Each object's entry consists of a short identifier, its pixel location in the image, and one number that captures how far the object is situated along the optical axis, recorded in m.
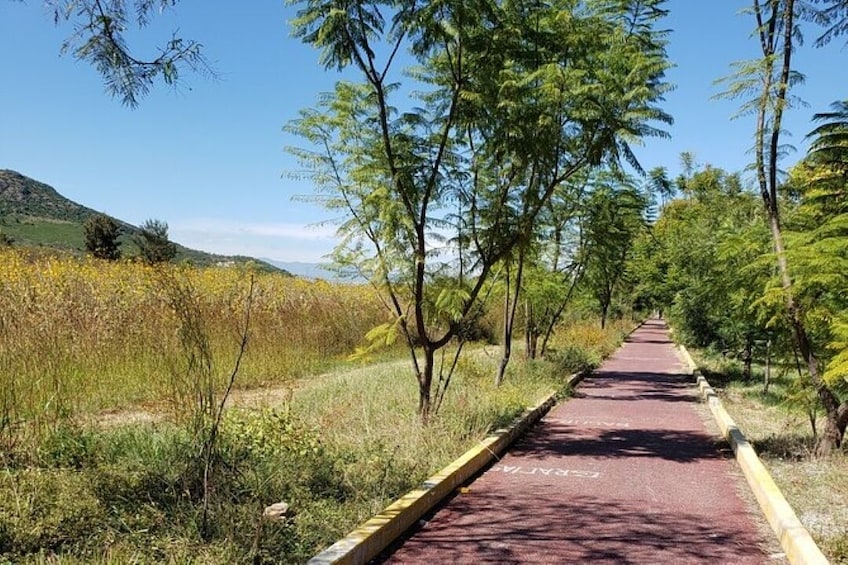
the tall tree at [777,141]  7.88
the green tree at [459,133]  7.78
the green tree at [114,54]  5.53
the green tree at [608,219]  17.67
